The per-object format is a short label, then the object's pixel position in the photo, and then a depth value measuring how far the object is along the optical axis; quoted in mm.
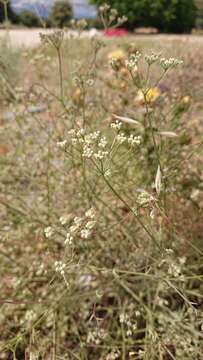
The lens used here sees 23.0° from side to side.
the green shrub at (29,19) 19609
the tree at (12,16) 20119
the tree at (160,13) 12988
